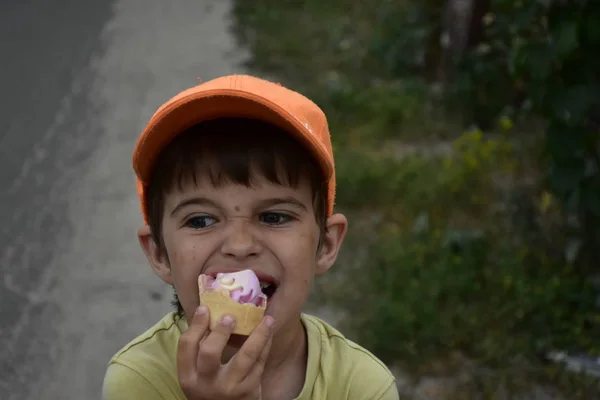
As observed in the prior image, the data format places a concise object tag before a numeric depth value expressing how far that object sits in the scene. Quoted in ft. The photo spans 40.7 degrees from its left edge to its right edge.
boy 5.67
